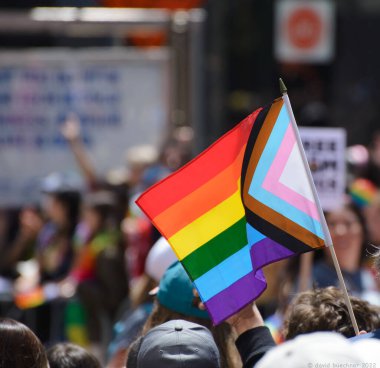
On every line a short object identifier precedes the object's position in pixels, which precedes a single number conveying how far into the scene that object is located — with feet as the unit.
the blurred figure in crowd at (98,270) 54.80
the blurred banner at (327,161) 45.06
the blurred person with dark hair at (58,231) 57.57
